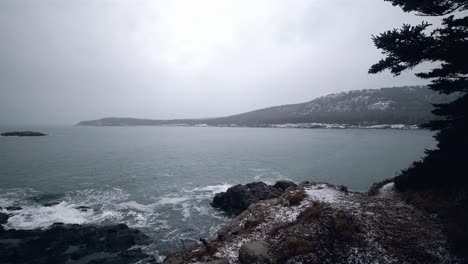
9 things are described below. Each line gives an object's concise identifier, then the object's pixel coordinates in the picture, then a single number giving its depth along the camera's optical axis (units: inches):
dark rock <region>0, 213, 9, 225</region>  1106.9
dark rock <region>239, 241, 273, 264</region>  419.8
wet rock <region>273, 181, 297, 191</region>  1572.3
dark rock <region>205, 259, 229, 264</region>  426.3
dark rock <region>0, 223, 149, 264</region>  860.9
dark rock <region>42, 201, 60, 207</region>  1315.2
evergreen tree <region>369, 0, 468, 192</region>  463.8
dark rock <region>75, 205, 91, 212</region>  1260.2
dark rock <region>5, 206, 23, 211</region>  1247.8
